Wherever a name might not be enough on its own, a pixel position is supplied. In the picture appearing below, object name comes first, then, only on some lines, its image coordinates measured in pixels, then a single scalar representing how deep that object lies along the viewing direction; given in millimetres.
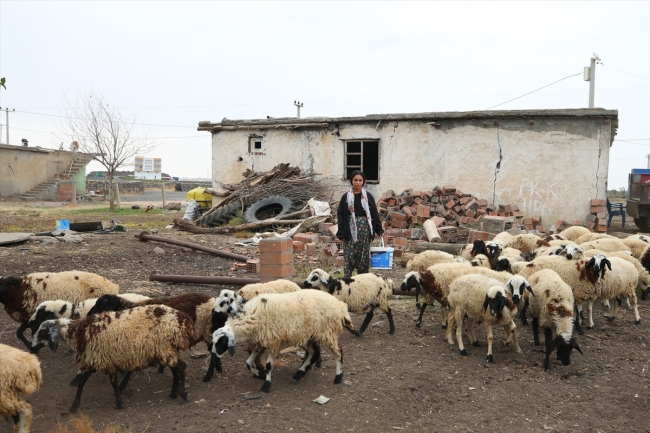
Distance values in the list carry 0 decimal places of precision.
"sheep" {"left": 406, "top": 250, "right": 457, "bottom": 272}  7879
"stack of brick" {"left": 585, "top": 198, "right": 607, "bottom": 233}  14844
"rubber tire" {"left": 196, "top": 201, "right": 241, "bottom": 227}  17062
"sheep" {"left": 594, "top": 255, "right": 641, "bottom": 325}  6680
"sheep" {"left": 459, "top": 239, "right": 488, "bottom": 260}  8180
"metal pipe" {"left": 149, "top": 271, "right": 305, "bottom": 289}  7769
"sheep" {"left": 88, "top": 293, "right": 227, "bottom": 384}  5066
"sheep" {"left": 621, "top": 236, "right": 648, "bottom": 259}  8930
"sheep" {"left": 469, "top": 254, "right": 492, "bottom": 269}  7680
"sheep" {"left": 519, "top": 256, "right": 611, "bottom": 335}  6473
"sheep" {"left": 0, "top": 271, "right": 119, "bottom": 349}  5867
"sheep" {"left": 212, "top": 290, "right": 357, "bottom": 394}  4688
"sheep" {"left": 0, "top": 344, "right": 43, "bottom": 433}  3725
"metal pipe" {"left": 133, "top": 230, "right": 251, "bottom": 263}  10405
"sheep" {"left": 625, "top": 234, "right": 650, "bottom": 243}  9228
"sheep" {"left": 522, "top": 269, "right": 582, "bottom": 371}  5270
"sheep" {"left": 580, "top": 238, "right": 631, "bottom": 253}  8555
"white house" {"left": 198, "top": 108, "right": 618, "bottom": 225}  15250
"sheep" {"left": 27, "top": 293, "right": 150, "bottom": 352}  5293
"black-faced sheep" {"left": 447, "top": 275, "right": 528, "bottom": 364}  5398
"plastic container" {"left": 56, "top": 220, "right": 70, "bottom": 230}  14408
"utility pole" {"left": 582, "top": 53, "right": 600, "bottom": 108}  24094
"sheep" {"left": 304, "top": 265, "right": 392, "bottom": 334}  6207
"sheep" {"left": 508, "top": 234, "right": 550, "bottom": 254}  9617
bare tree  27219
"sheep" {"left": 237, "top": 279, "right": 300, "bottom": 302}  5858
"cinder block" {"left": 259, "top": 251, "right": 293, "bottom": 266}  7883
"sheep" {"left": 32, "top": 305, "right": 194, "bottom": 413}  4391
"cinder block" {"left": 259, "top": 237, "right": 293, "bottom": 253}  7891
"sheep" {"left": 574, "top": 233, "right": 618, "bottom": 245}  9875
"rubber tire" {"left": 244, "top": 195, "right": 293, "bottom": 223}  16266
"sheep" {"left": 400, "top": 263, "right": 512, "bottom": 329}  6465
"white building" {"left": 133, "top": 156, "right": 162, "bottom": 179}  92812
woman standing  7336
